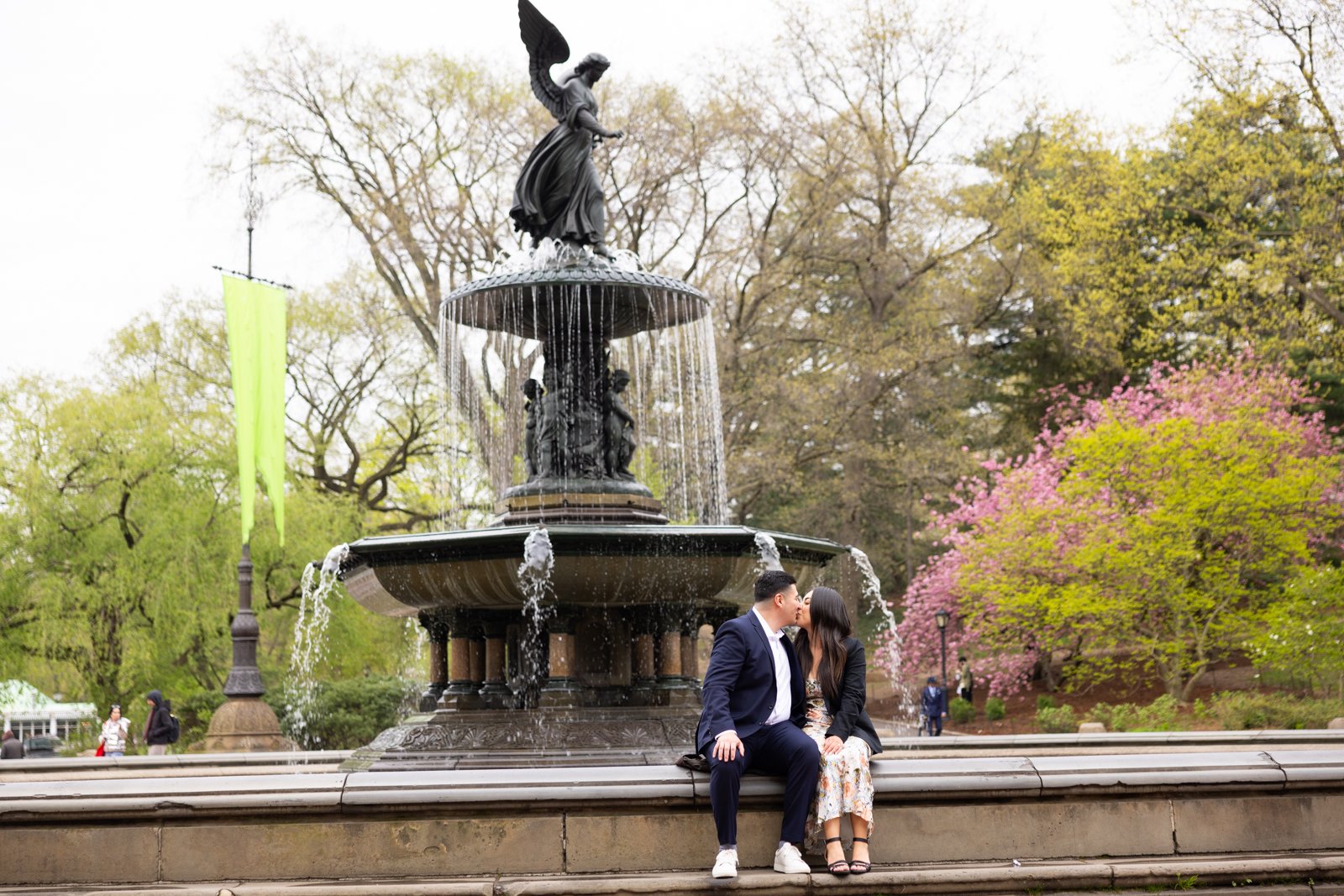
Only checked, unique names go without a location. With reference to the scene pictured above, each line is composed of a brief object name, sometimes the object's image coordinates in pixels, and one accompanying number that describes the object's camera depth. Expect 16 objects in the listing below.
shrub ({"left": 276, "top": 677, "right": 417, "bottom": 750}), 24.11
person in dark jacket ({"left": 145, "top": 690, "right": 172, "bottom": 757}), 18.90
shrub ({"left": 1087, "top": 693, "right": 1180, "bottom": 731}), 23.17
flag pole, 22.00
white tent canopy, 26.84
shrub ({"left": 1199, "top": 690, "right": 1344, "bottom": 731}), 22.11
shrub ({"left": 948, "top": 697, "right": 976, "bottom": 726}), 34.72
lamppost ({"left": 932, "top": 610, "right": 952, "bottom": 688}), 31.05
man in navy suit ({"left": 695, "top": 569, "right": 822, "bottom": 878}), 6.05
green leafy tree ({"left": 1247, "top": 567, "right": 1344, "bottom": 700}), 22.83
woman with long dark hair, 6.14
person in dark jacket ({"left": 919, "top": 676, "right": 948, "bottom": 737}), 28.16
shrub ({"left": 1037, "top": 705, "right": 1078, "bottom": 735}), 27.09
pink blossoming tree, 26.81
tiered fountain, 10.39
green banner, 19.50
